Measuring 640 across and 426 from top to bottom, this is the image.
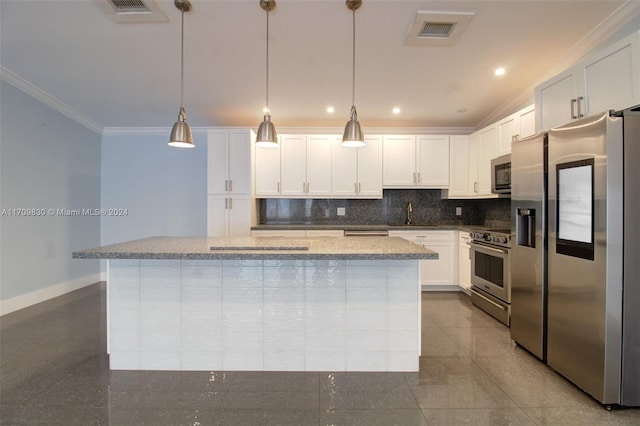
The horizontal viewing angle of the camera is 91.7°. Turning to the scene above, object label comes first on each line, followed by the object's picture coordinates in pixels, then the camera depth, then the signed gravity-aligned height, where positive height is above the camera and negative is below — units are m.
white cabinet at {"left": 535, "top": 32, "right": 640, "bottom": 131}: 1.87 +0.86
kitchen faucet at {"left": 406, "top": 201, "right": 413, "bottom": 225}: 4.89 -0.04
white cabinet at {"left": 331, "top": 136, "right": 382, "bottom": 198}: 4.55 +0.58
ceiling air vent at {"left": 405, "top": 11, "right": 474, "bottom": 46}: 2.34 +1.47
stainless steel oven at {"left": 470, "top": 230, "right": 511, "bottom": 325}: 3.16 -0.68
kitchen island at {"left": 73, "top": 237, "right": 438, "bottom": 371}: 2.22 -0.75
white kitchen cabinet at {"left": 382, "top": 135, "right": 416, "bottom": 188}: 4.58 +0.72
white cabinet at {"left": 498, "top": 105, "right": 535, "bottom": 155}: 3.16 +0.91
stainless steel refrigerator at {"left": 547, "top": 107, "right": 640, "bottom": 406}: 1.79 -0.27
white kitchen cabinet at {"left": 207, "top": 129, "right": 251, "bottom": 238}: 4.17 +0.44
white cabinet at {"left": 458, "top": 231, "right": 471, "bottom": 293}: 4.04 -0.68
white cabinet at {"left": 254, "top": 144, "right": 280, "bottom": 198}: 4.47 +0.54
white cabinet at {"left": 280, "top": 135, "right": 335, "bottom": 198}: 4.51 +0.66
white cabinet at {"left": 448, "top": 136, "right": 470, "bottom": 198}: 4.52 +0.68
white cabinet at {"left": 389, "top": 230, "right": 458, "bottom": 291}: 4.31 -0.58
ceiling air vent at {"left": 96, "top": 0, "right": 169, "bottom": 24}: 2.22 +1.48
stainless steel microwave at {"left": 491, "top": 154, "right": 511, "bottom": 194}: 3.36 +0.41
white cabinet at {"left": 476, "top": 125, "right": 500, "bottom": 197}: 3.82 +0.71
